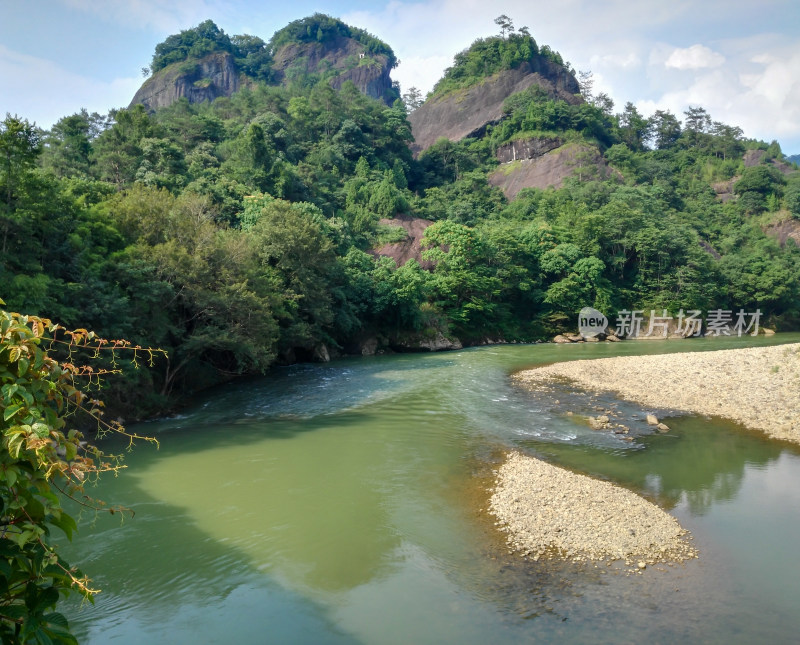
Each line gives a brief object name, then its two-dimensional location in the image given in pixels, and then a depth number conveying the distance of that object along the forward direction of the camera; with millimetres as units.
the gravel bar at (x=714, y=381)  19312
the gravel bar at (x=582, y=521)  10070
